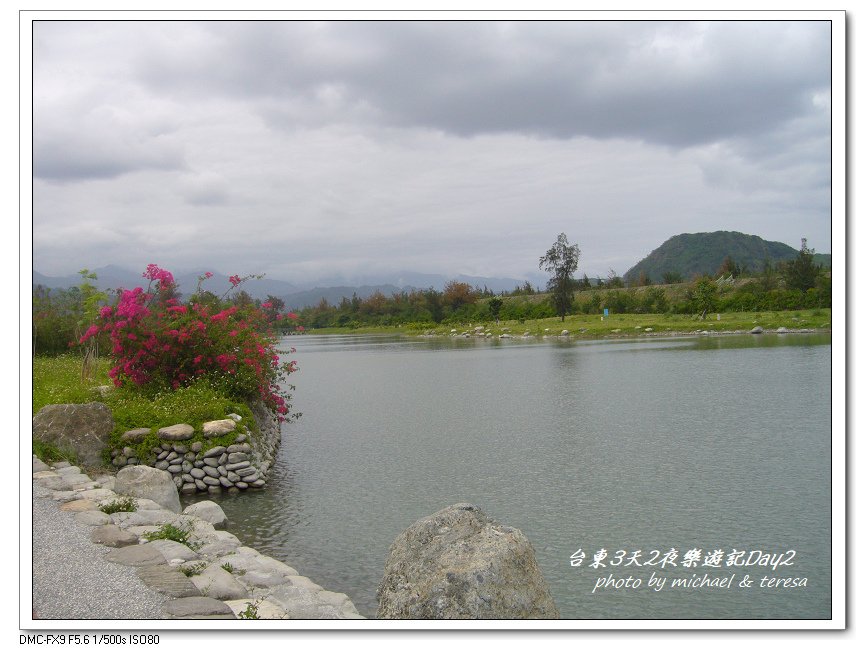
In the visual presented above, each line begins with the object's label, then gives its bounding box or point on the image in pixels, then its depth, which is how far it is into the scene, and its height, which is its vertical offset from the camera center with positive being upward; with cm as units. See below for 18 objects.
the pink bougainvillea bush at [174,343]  1484 -47
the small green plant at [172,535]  766 -246
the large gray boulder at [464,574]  496 -195
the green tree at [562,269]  7000 +550
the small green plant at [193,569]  664 -251
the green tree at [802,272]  5062 +386
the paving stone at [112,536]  718 -234
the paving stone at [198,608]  547 -237
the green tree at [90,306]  1839 +47
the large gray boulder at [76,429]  1177 -191
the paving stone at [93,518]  793 -235
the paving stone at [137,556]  658 -235
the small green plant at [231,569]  721 -267
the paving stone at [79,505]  848 -236
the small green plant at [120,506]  864 -241
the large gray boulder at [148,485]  983 -243
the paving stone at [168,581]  584 -234
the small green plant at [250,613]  569 -251
